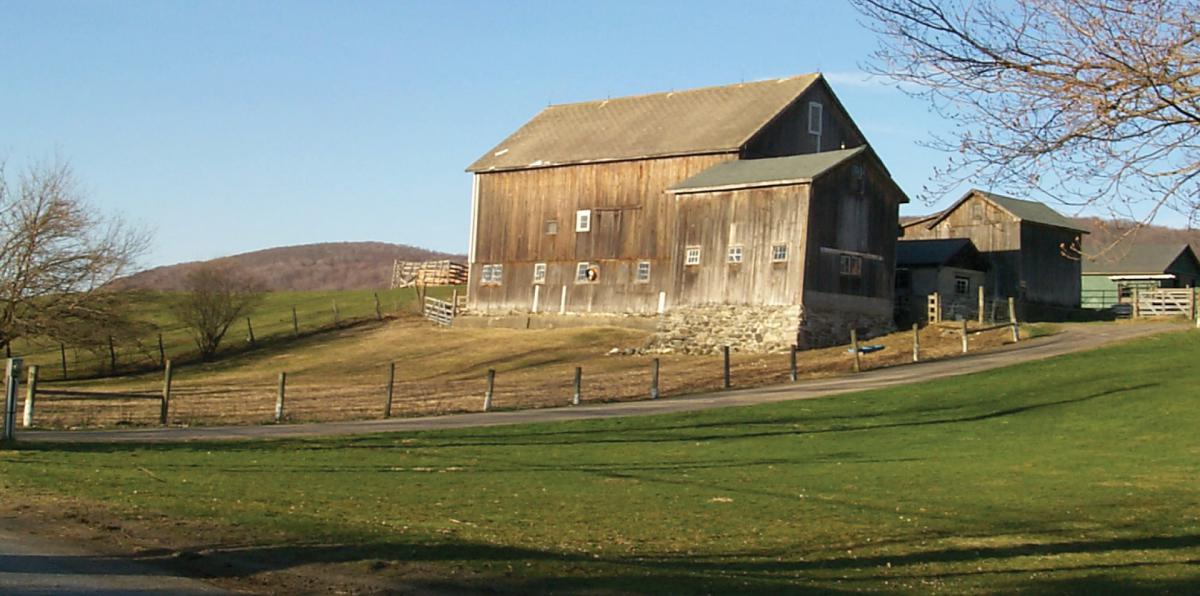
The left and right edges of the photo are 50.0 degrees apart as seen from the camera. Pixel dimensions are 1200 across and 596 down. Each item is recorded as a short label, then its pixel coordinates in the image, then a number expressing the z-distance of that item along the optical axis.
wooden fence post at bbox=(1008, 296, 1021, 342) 47.44
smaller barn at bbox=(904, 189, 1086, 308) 63.59
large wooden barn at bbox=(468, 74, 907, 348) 50.97
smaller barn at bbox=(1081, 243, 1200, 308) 76.12
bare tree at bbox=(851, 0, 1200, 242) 12.18
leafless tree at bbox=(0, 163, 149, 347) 55.69
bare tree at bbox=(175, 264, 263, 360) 70.19
